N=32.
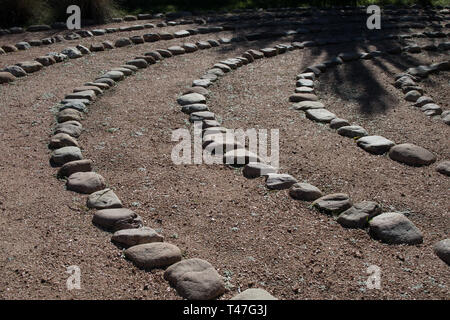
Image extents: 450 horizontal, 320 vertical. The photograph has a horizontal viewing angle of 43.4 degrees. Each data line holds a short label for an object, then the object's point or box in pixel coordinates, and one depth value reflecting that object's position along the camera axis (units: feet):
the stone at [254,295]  9.84
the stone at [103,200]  13.02
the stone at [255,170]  14.92
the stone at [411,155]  16.01
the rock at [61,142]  16.37
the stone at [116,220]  12.20
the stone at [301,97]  21.07
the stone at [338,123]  18.48
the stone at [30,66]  23.73
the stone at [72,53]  25.94
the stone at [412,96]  21.61
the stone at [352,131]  17.81
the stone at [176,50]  27.20
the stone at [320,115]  19.03
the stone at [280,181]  14.26
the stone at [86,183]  13.84
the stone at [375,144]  16.72
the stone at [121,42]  28.17
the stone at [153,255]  10.95
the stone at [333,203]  13.08
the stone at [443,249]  11.31
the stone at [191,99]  20.22
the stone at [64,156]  15.37
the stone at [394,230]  11.91
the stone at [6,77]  22.17
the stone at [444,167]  15.37
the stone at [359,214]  12.51
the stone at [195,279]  10.08
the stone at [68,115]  18.28
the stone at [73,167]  14.67
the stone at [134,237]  11.62
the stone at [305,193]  13.73
